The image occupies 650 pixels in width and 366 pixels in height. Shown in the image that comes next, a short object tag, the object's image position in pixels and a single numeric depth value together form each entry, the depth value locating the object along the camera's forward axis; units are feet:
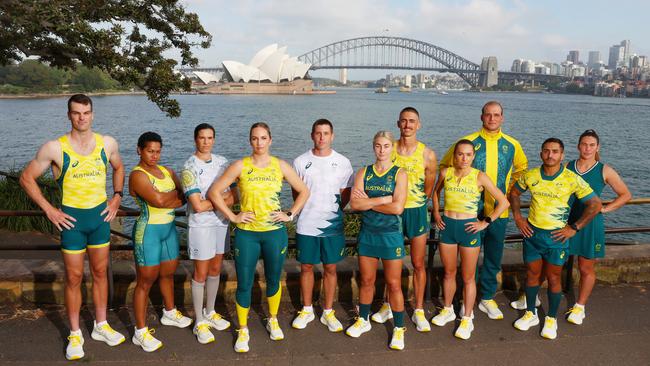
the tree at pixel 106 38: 24.08
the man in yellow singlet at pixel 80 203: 11.28
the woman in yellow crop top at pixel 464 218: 13.02
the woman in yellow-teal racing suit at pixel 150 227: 11.72
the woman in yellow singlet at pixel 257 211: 11.93
